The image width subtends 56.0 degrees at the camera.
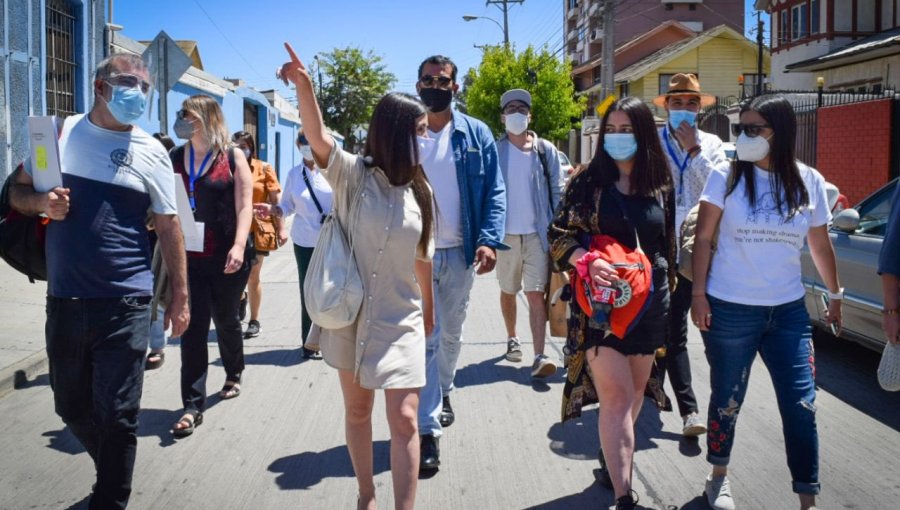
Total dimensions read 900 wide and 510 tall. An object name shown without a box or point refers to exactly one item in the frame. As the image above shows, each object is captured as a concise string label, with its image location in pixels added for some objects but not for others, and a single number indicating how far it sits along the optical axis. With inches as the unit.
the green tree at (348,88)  1915.6
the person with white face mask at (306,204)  279.7
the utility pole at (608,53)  989.2
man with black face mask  189.2
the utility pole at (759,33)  1203.1
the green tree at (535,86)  1865.2
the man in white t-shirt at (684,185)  195.3
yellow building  1782.7
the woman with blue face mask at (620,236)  146.4
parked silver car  238.4
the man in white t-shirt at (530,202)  250.5
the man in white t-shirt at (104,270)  138.0
